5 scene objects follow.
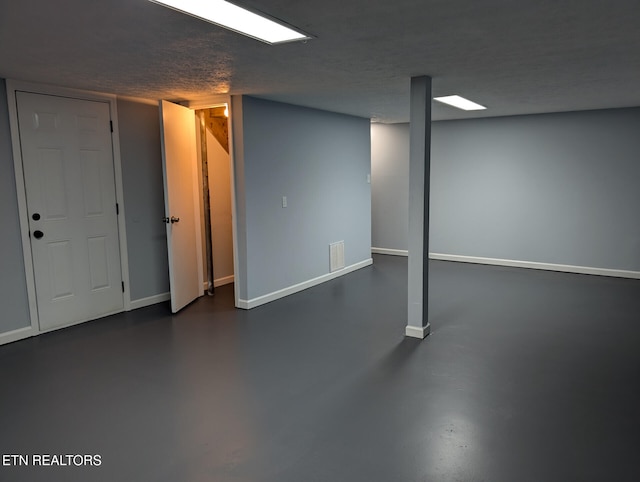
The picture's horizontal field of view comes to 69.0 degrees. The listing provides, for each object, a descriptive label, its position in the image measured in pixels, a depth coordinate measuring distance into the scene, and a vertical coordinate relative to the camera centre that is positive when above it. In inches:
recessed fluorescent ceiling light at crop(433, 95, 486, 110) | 201.1 +34.6
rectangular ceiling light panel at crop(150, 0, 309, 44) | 83.5 +31.8
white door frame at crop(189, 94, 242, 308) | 192.2 +8.6
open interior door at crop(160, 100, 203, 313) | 187.5 -8.3
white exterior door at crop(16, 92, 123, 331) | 164.6 -8.5
